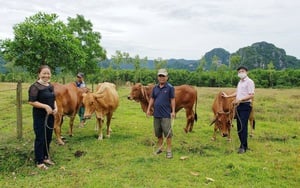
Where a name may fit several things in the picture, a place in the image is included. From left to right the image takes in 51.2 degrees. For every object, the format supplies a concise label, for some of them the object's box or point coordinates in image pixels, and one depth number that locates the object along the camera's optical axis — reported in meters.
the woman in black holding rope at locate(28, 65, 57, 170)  5.88
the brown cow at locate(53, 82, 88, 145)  8.20
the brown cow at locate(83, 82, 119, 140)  8.45
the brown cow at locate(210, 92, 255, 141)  8.12
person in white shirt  7.41
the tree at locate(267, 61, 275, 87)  48.59
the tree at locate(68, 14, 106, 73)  25.22
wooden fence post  8.43
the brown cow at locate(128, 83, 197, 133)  10.01
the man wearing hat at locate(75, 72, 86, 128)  10.49
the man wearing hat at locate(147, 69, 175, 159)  7.11
